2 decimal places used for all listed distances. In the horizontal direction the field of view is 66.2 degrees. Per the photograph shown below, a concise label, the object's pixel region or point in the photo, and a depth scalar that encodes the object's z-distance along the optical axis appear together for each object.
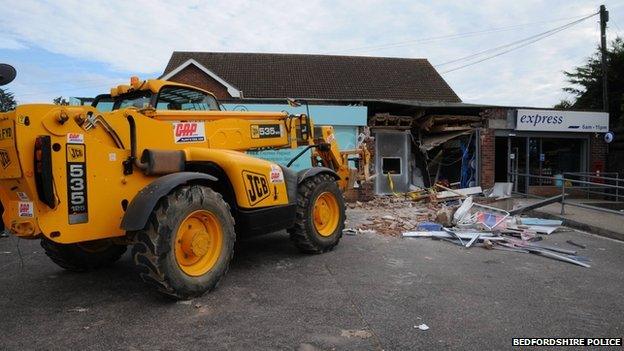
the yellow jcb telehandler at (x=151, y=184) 4.22
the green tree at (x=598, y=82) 25.72
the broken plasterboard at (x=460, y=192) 13.91
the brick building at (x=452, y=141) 14.26
